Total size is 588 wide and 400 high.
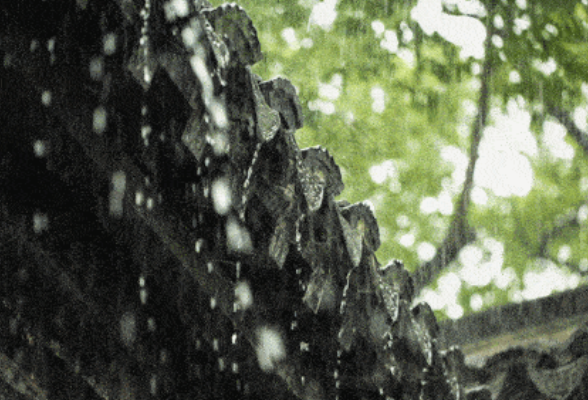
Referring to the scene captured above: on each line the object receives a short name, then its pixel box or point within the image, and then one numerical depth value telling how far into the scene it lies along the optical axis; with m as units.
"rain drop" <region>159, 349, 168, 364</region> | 3.65
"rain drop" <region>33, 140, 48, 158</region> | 3.43
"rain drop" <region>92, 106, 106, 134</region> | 3.41
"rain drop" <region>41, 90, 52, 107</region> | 3.37
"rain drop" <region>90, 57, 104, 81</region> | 3.37
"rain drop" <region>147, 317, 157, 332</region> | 3.61
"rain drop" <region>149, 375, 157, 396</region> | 3.66
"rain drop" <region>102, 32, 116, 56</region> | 3.36
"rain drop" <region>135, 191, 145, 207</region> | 3.46
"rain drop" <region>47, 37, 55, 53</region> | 3.36
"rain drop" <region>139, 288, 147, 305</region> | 3.58
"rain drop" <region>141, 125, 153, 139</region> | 3.44
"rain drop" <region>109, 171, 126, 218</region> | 3.45
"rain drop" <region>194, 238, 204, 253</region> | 3.54
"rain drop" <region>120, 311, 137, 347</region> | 3.58
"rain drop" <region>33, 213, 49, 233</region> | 3.51
